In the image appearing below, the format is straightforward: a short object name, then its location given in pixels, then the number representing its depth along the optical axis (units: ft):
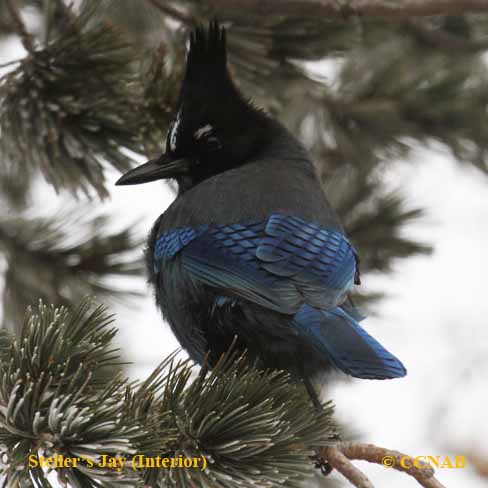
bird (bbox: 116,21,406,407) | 12.95
